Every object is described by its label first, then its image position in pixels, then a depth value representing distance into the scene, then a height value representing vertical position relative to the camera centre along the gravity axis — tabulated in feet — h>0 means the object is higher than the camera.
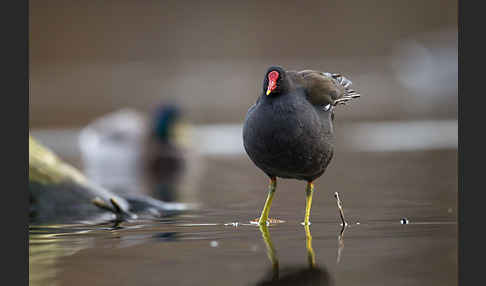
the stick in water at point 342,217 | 38.93 -1.75
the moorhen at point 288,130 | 37.96 +0.24
